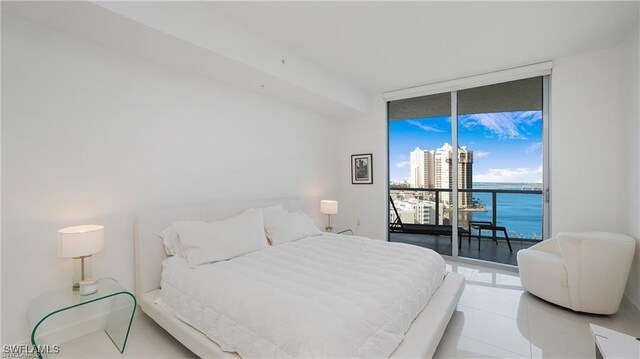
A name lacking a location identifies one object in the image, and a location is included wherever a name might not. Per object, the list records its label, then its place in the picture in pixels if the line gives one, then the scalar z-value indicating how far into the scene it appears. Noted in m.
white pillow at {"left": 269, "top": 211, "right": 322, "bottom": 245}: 3.04
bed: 1.67
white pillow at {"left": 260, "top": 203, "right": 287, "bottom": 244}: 3.07
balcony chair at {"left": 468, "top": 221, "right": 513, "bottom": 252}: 4.12
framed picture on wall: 4.83
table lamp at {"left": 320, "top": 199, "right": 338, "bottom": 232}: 4.31
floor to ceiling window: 3.78
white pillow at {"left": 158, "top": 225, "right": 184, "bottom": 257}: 2.48
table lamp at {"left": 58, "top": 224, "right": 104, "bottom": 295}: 1.88
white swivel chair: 2.39
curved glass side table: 1.76
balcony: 3.91
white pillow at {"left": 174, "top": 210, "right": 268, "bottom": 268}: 2.34
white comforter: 1.39
